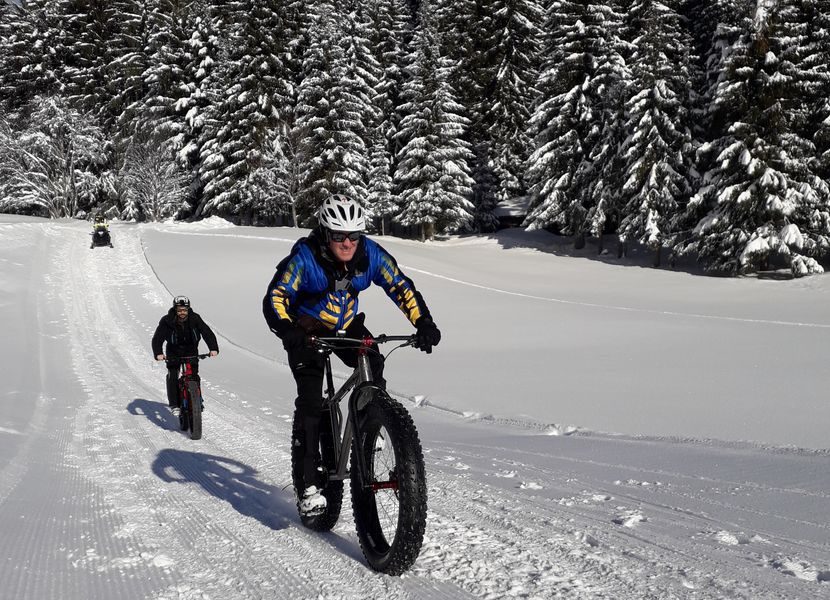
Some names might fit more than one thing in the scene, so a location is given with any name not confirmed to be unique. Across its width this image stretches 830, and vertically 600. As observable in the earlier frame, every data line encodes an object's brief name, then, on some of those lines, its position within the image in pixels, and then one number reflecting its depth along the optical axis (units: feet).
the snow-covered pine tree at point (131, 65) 172.43
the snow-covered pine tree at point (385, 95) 151.12
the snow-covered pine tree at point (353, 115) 139.64
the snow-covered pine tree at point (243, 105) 147.95
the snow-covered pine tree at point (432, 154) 137.18
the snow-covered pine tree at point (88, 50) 181.57
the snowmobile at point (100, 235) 104.63
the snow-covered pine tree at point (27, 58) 177.58
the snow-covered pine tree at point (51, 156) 159.33
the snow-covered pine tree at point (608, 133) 115.96
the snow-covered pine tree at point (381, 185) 149.89
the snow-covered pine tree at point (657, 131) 105.60
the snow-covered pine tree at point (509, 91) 160.15
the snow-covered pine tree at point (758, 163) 87.86
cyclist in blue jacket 13.10
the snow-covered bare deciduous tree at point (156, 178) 163.53
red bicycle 26.61
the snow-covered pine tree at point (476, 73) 158.30
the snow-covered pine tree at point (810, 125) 88.22
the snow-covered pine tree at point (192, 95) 163.22
